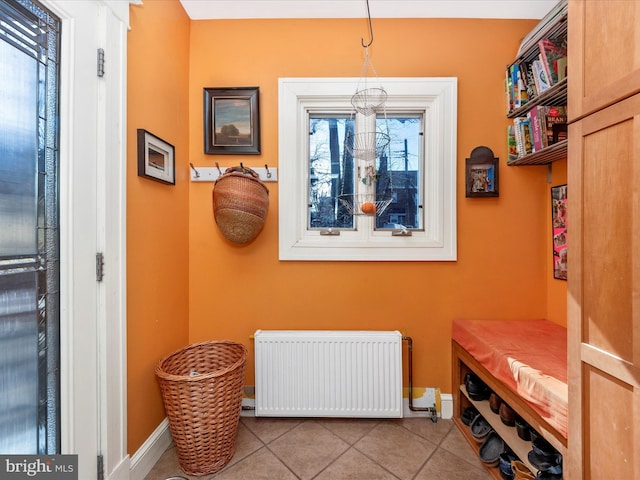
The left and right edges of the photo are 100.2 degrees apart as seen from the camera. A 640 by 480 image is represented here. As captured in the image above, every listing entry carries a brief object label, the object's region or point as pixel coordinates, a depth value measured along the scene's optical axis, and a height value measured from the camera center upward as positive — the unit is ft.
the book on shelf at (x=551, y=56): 4.83 +3.35
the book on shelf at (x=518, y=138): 5.52 +2.13
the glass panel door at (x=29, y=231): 2.85 +0.09
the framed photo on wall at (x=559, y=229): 5.54 +0.22
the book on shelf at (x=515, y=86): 5.62 +3.28
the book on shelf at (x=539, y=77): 4.94 +3.07
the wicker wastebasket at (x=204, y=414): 4.25 -2.86
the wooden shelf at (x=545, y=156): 4.76 +1.67
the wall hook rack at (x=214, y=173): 6.06 +1.50
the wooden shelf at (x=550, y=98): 4.47 +2.59
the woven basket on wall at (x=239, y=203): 5.16 +0.70
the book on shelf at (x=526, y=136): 5.39 +2.09
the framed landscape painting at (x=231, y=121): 6.03 +2.67
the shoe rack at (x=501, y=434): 3.92 -3.15
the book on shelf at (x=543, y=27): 4.57 +4.04
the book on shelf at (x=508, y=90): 5.81 +3.27
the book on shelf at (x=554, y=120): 4.89 +2.19
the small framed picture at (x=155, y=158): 4.47 +1.47
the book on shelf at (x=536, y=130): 5.05 +2.11
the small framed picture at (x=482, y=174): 5.93 +1.46
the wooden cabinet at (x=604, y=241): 2.32 -0.02
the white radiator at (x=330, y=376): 5.46 -2.81
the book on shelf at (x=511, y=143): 5.85 +2.11
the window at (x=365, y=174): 6.01 +1.53
